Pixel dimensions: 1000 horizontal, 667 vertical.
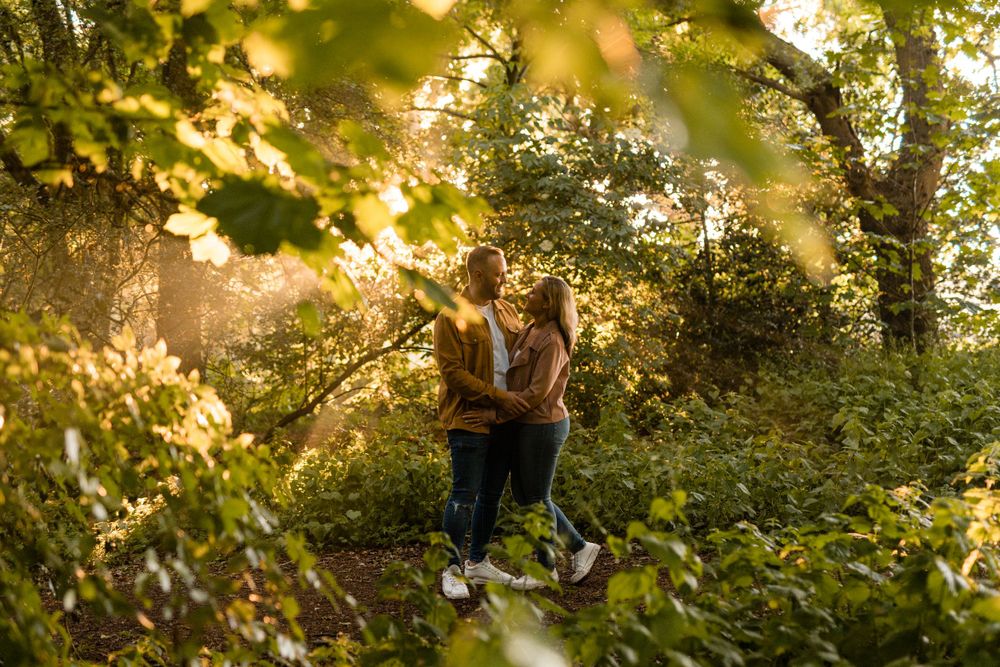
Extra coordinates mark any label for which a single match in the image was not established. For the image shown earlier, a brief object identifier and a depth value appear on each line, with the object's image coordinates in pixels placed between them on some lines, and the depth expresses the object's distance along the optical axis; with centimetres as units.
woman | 402
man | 394
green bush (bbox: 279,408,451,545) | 600
